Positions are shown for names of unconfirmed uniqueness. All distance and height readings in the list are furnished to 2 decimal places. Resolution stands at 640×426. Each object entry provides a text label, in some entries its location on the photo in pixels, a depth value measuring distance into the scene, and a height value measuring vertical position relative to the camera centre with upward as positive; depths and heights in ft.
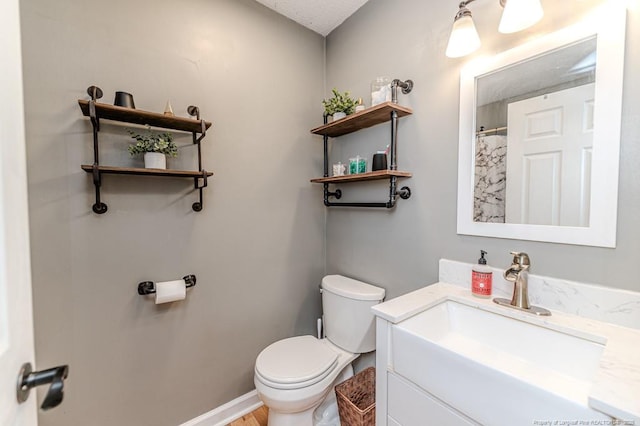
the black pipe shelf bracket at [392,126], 4.39 +1.51
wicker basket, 4.15 -3.40
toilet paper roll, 4.18 -1.43
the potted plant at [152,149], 3.99 +0.82
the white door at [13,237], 1.48 -0.21
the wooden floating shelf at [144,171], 3.63 +0.46
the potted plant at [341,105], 5.13 +1.88
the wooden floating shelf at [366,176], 4.33 +0.46
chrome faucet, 3.18 -0.95
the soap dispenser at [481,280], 3.53 -1.06
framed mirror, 2.78 +0.79
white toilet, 4.04 -2.68
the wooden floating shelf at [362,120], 4.36 +1.53
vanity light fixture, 2.96 +2.15
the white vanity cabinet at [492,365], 1.95 -1.54
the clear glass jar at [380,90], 4.59 +1.98
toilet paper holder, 4.18 -1.36
